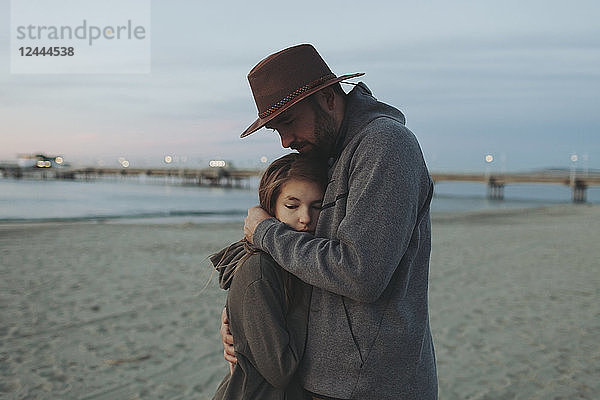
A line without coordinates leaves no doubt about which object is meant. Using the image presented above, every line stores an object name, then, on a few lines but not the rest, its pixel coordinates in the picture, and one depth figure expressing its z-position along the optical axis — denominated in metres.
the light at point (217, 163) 79.56
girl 1.68
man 1.50
